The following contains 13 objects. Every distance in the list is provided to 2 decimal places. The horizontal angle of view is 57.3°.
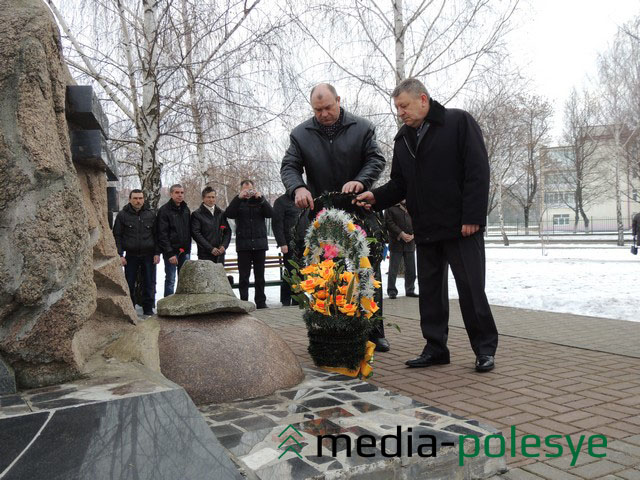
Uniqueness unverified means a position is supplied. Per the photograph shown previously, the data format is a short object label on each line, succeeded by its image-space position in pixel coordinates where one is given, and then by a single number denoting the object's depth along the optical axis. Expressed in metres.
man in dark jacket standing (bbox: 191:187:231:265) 8.72
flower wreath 4.14
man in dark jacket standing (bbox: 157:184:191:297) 8.49
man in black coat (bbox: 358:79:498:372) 4.51
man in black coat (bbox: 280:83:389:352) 4.85
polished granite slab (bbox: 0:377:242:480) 2.09
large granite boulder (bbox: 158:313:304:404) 3.38
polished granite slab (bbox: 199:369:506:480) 2.43
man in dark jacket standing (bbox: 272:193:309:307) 9.11
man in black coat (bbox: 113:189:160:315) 8.23
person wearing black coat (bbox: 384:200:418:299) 9.89
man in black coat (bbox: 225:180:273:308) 8.77
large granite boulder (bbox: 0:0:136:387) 2.78
